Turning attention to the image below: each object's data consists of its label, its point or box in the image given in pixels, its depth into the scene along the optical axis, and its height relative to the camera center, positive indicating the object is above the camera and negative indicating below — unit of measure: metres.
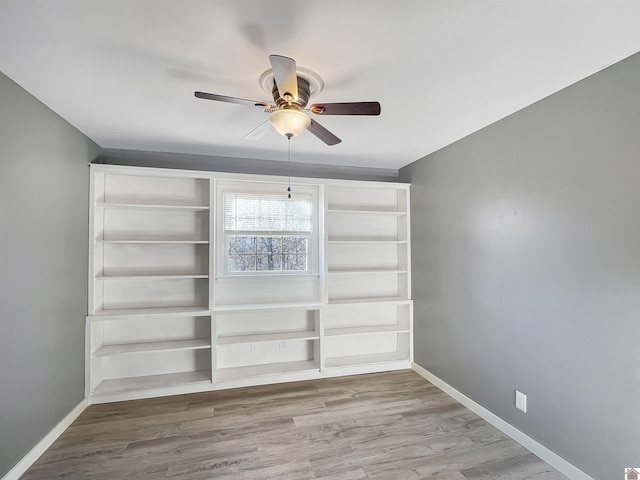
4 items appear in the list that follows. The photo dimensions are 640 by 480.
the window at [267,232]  3.40 +0.12
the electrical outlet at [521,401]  2.21 -1.19
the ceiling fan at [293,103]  1.46 +0.76
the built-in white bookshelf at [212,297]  3.02 -0.63
